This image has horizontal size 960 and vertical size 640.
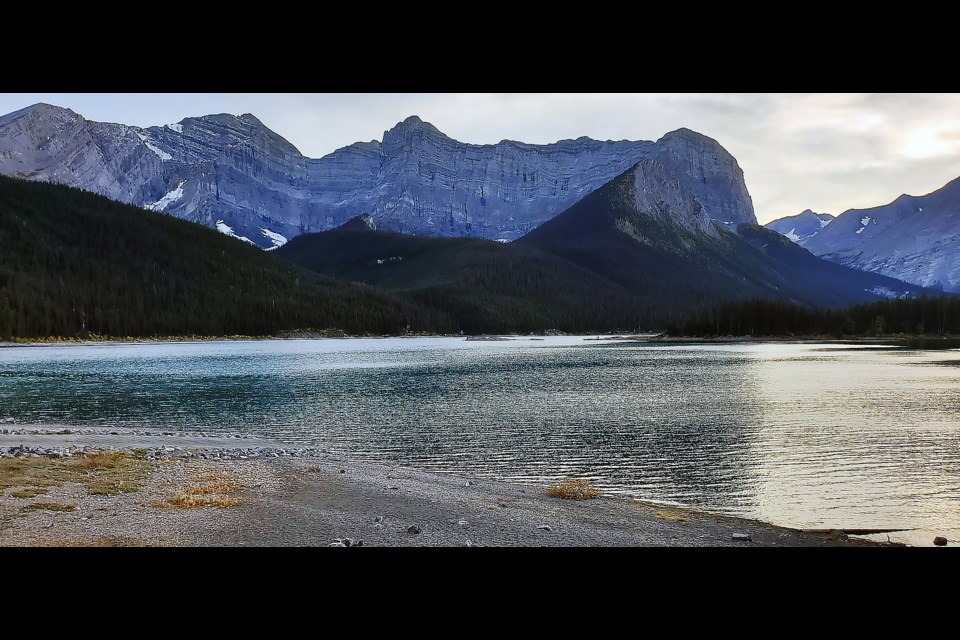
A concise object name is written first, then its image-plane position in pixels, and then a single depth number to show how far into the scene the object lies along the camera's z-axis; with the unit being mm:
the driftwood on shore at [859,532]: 22359
